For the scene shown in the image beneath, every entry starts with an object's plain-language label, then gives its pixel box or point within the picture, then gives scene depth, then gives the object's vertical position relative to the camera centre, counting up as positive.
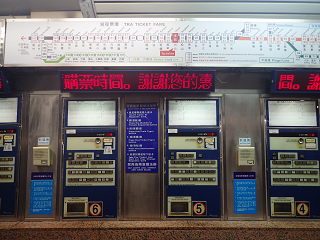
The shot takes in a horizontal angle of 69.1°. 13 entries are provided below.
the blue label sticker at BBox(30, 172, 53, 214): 3.83 -0.76
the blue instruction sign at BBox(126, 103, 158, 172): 3.88 +0.15
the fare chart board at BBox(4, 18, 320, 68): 3.61 +1.60
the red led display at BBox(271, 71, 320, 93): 3.61 +1.02
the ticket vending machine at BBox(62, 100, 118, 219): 3.82 -0.30
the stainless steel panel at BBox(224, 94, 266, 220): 3.83 +0.17
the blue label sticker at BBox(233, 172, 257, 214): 3.82 -0.76
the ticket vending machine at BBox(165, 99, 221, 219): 3.82 -0.28
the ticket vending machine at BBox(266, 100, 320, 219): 3.81 -0.20
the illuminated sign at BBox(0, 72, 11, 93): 3.73 +1.01
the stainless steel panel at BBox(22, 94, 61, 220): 3.85 +0.28
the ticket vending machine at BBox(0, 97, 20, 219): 3.83 -0.12
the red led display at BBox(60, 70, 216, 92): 3.59 +1.03
